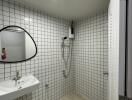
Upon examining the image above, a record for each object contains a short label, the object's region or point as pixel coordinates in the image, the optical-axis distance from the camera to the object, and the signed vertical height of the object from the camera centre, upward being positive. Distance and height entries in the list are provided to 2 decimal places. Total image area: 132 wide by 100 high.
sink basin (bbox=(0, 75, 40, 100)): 1.06 -0.55
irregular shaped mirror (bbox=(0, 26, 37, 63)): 1.42 +0.08
